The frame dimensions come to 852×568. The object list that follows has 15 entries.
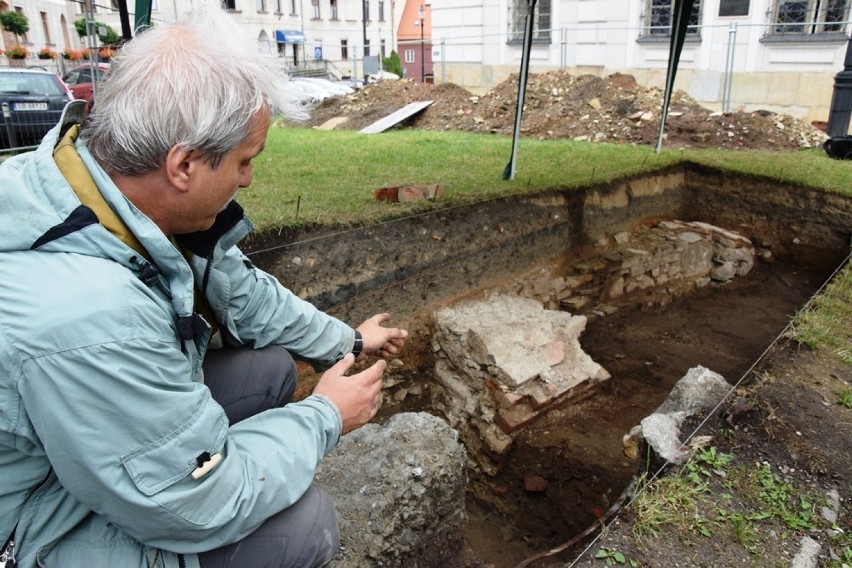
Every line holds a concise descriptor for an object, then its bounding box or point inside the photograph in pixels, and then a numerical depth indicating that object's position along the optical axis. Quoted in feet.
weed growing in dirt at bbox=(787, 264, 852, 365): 11.85
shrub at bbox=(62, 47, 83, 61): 66.54
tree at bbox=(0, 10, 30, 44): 84.07
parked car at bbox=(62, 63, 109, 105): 51.68
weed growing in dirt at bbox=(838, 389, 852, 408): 9.87
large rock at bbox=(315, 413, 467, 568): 8.05
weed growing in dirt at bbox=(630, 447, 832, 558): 7.41
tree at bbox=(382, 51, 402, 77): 113.50
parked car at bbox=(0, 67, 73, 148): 28.25
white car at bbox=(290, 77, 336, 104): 64.28
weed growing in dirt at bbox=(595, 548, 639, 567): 7.11
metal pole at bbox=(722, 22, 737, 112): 40.63
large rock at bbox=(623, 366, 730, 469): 8.87
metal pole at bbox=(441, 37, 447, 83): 59.41
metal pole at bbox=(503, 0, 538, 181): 21.11
